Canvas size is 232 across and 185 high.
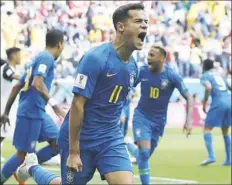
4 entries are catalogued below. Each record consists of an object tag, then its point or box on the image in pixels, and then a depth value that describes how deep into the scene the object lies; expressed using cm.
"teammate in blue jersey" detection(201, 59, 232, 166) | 1719
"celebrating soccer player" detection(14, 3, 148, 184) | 716
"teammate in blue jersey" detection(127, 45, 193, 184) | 1224
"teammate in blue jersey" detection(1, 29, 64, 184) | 1075
